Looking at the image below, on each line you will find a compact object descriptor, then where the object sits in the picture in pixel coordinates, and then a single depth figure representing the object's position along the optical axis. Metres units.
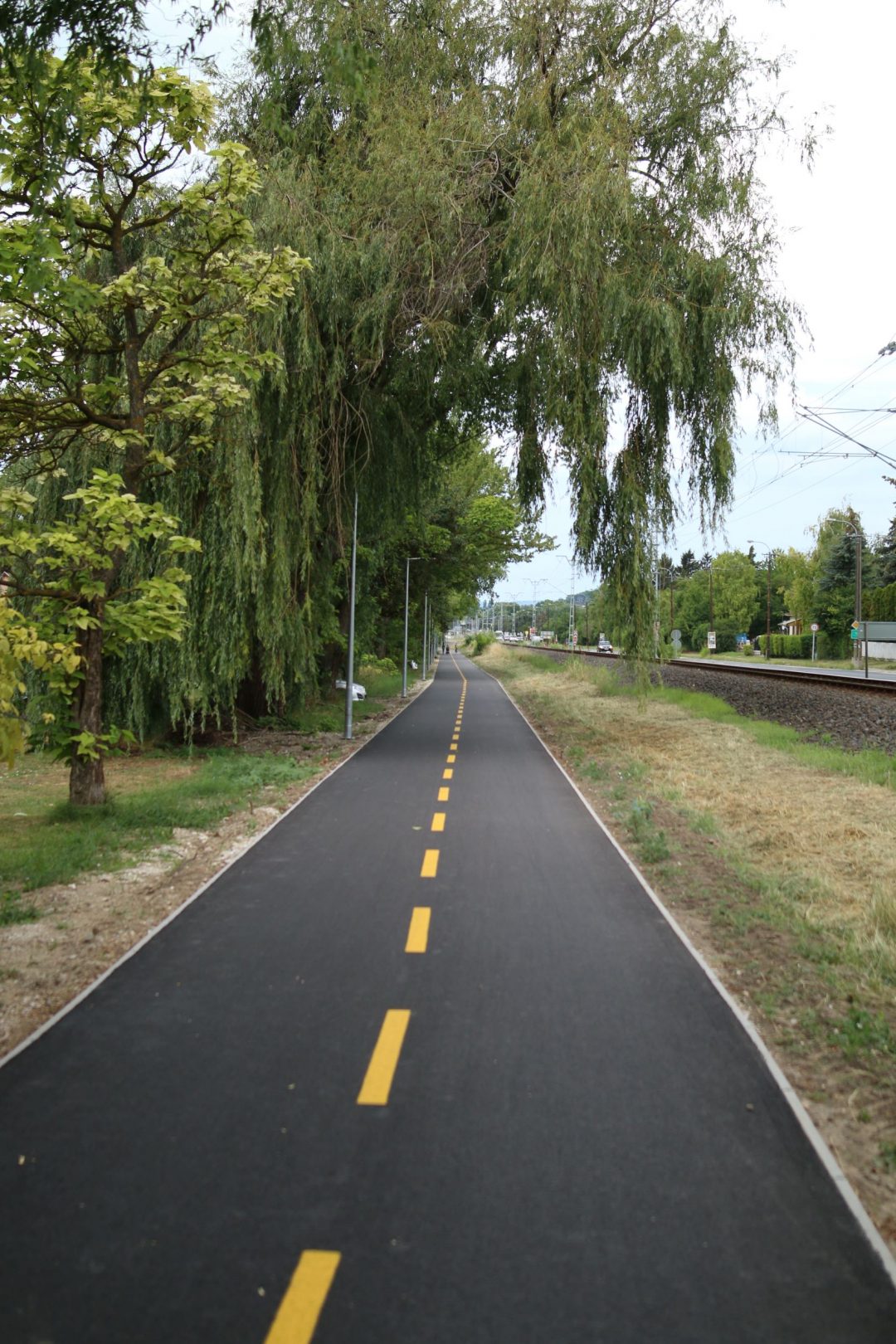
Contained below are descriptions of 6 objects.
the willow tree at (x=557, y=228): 13.80
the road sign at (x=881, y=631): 45.35
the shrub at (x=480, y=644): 109.00
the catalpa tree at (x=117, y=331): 8.58
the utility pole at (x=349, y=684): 18.66
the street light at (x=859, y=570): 50.89
